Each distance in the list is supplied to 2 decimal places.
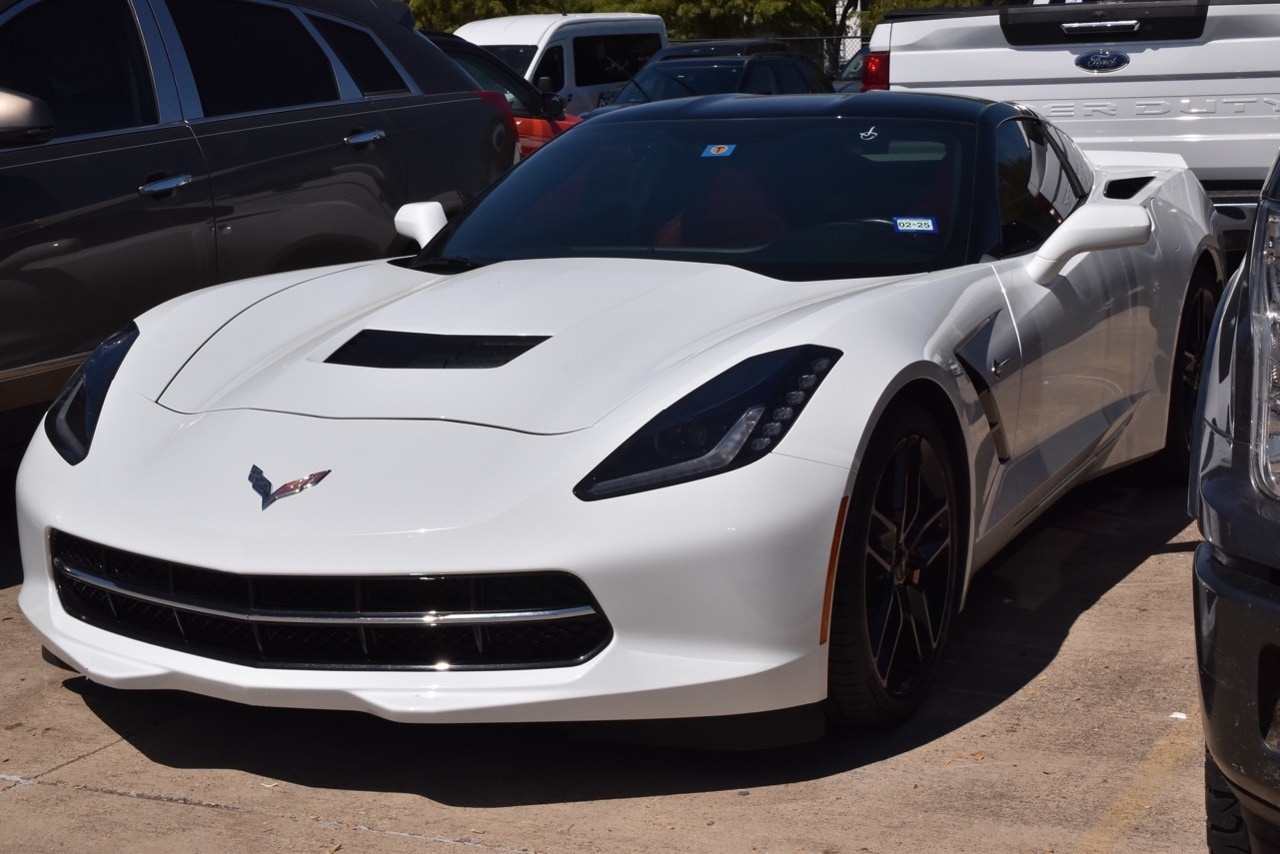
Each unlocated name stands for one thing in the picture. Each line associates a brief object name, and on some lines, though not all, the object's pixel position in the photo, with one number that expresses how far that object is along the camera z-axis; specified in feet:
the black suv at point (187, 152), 16.53
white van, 64.18
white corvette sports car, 10.62
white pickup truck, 27.04
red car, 38.68
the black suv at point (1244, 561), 7.64
